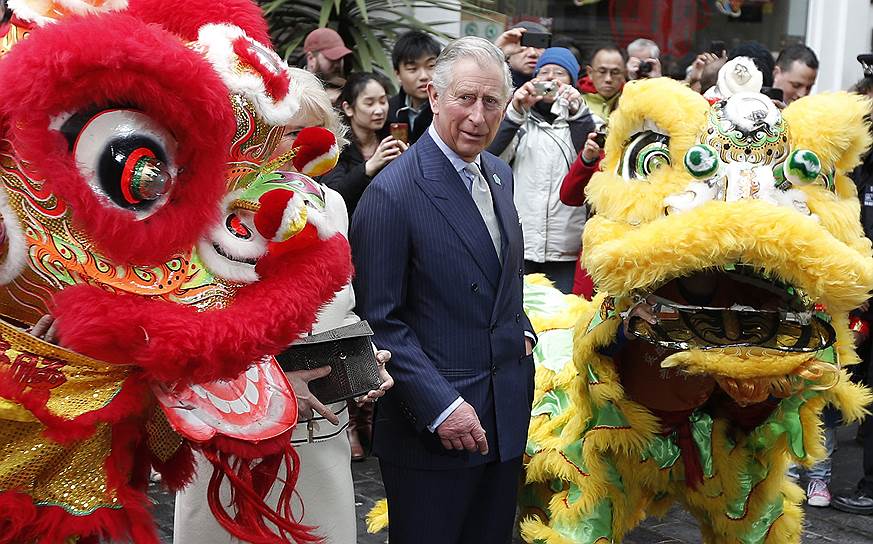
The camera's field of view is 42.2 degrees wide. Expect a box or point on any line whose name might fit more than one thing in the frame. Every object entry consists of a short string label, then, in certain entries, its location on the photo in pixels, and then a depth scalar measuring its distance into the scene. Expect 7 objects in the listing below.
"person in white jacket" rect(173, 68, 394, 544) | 3.02
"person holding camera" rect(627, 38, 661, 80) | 7.13
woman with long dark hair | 5.11
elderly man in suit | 3.13
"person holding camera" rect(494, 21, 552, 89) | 6.04
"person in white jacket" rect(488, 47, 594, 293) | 5.66
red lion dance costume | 1.91
